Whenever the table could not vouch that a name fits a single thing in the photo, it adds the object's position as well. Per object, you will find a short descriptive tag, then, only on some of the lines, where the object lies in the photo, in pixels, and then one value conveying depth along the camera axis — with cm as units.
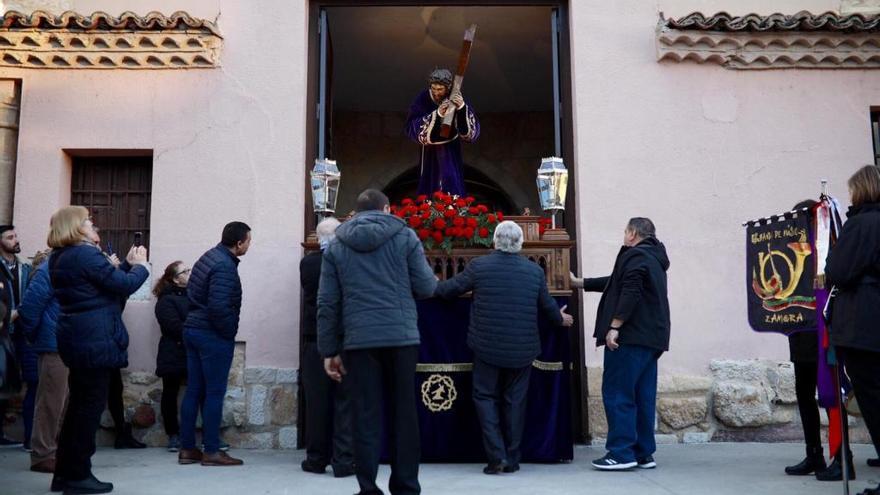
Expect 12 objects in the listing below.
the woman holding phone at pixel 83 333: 472
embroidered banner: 496
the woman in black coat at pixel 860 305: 429
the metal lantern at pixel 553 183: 659
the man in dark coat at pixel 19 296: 649
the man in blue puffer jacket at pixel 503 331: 553
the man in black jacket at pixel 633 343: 557
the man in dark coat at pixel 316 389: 561
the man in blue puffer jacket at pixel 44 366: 557
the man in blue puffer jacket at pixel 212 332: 572
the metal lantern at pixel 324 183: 669
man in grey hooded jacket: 422
